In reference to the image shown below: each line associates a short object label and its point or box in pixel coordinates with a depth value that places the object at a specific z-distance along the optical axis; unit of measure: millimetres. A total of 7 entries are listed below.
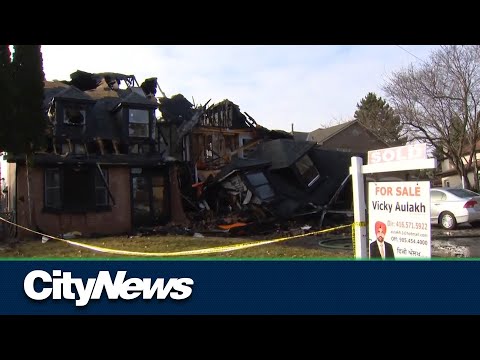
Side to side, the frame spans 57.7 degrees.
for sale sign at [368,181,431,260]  4762
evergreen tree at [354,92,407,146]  28538
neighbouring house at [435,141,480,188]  42088
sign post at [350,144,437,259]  4980
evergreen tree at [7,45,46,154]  14984
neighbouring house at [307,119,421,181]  38281
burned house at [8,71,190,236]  17125
